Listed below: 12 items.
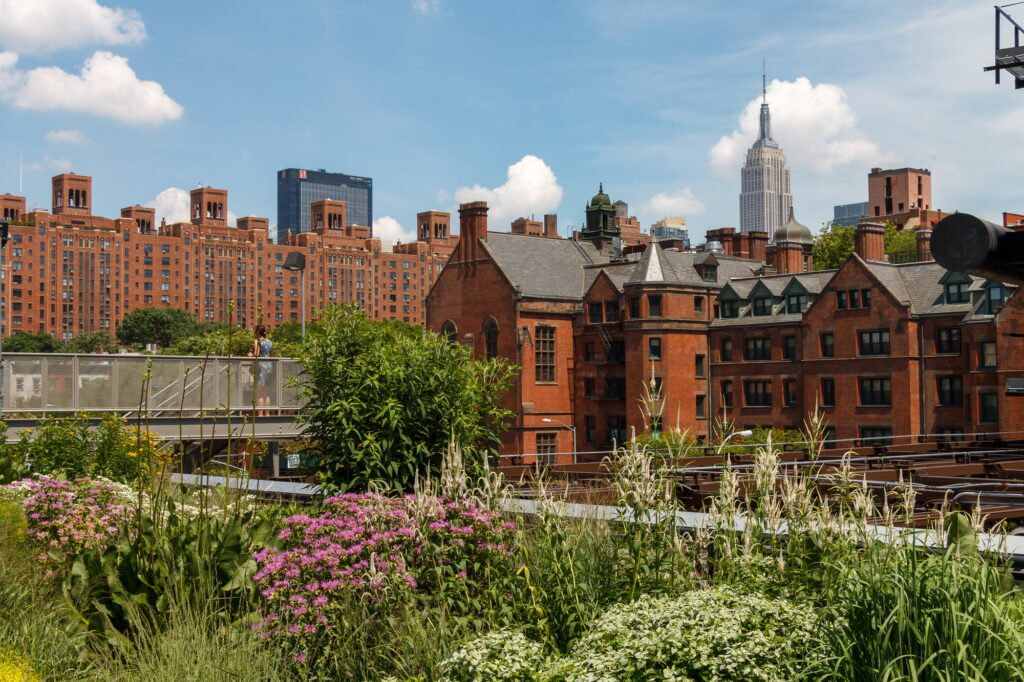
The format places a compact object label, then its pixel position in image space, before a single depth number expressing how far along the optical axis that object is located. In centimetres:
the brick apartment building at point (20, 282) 19662
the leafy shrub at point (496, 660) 703
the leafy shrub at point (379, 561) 869
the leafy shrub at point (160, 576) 943
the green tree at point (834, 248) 9912
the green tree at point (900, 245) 10482
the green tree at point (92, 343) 17550
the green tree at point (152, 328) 17250
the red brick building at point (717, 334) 5969
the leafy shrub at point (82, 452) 1909
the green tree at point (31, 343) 16345
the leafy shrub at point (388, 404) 1445
